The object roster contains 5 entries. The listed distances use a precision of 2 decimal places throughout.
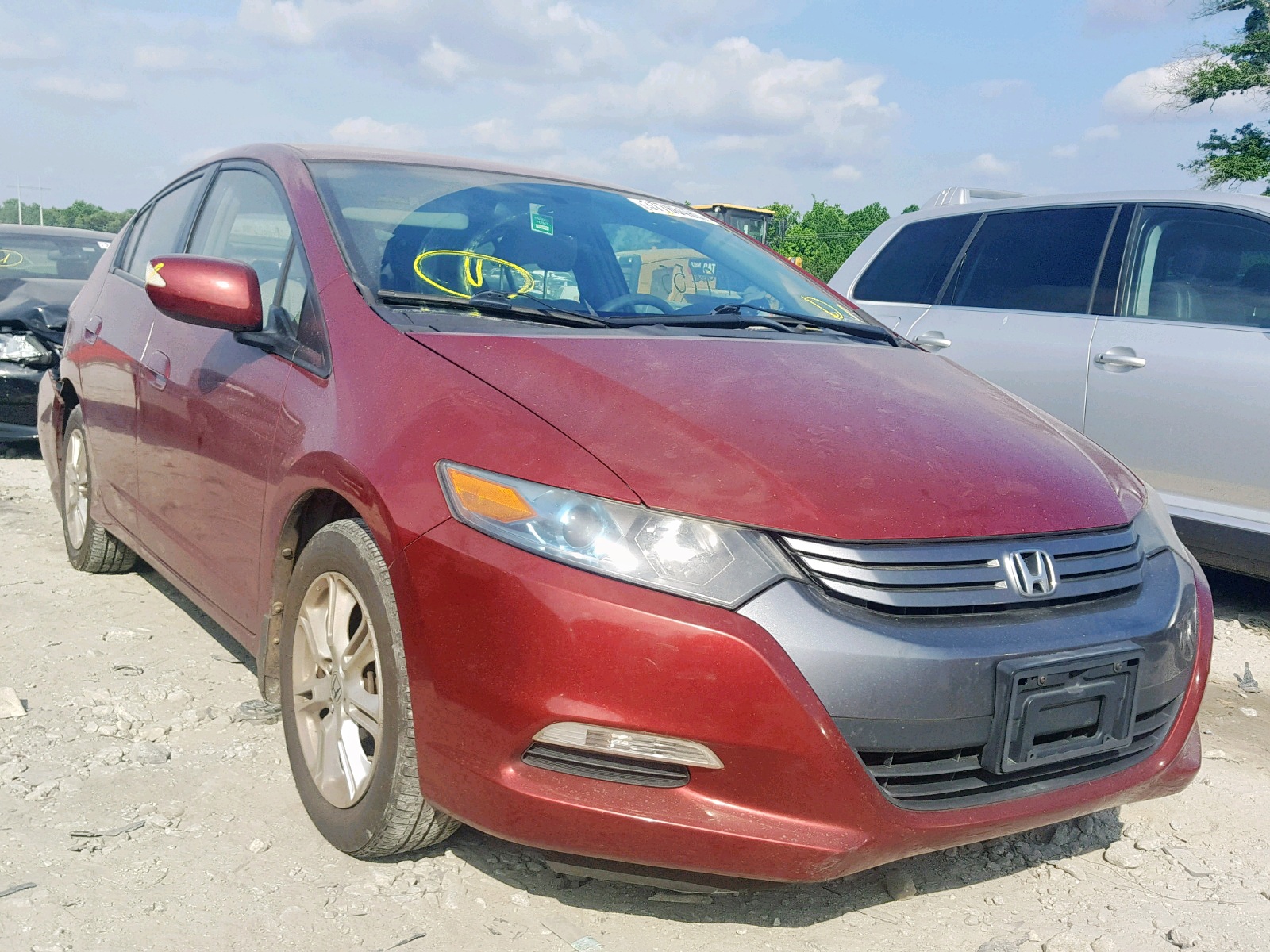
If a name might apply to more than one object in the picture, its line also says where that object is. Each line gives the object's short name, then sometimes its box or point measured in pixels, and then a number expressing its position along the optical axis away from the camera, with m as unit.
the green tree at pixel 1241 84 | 26.77
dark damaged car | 7.30
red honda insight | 1.92
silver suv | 4.22
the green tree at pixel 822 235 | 35.66
